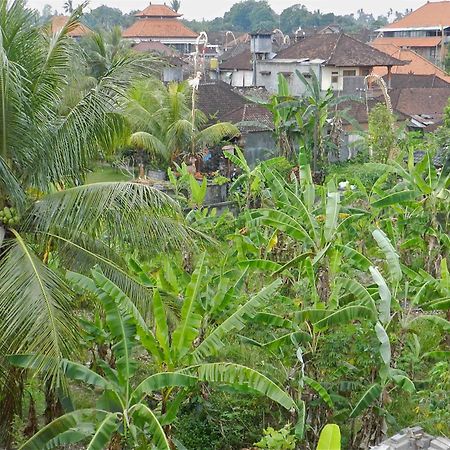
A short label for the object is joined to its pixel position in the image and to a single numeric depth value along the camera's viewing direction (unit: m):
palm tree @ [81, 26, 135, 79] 22.79
